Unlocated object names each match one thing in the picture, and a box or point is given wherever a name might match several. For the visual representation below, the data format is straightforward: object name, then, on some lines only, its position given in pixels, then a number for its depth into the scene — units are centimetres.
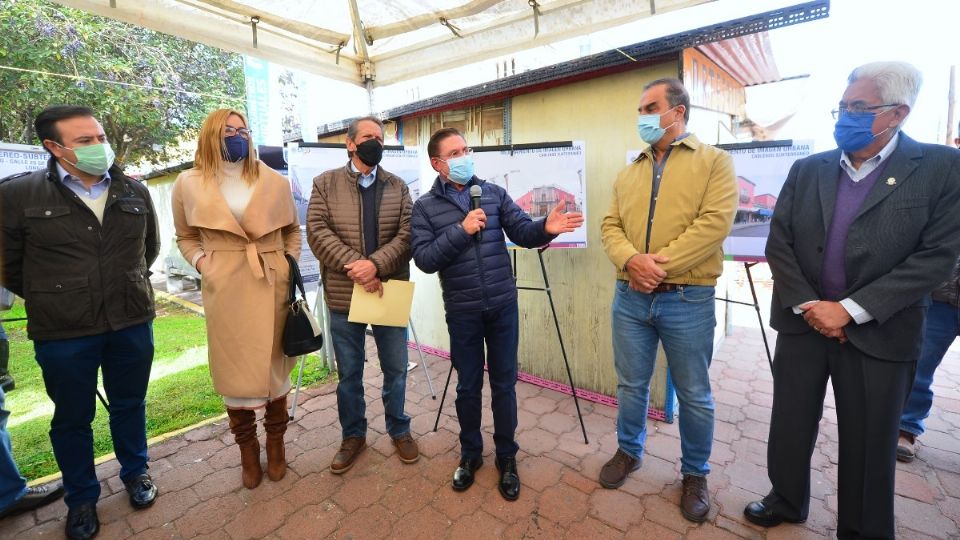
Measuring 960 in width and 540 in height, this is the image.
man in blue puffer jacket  235
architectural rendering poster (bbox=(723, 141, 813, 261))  288
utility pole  1094
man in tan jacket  219
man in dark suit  173
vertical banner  415
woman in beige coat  238
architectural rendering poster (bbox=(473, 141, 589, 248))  330
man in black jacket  216
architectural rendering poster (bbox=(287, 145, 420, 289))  359
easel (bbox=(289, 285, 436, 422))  430
